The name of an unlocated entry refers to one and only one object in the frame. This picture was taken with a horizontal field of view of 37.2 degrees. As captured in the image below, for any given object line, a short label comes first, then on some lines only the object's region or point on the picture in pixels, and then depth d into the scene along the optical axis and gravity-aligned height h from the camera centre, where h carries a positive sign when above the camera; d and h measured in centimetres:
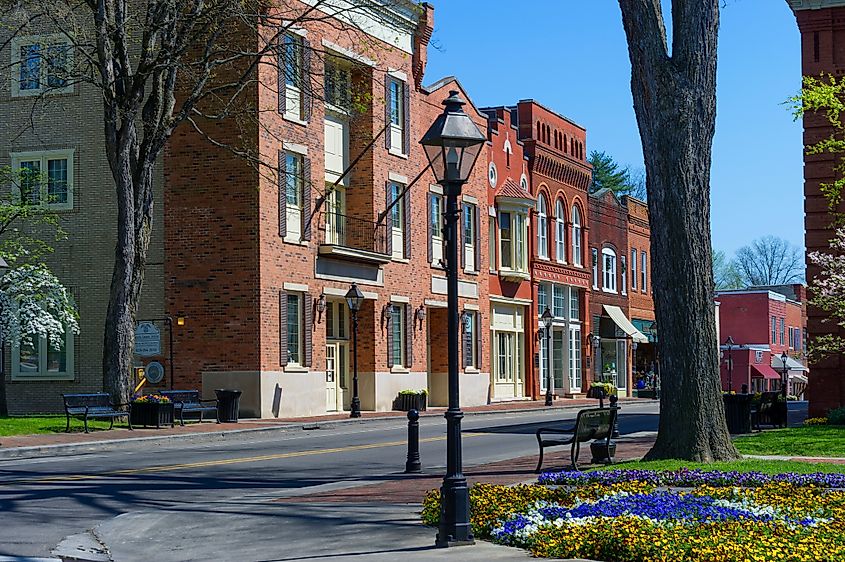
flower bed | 968 -125
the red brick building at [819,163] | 3041 +522
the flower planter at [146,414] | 2989 -71
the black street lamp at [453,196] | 1116 +175
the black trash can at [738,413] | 2595 -74
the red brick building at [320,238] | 3566 +448
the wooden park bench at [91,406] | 2818 -50
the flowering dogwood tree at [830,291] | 2859 +195
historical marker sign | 3603 +126
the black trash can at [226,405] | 3309 -57
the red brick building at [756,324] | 8875 +378
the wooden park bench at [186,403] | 3181 -49
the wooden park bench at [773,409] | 2897 -74
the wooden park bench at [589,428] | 1766 -71
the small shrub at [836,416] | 2806 -91
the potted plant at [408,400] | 4275 -64
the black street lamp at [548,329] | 4984 +209
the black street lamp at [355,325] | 3722 +173
